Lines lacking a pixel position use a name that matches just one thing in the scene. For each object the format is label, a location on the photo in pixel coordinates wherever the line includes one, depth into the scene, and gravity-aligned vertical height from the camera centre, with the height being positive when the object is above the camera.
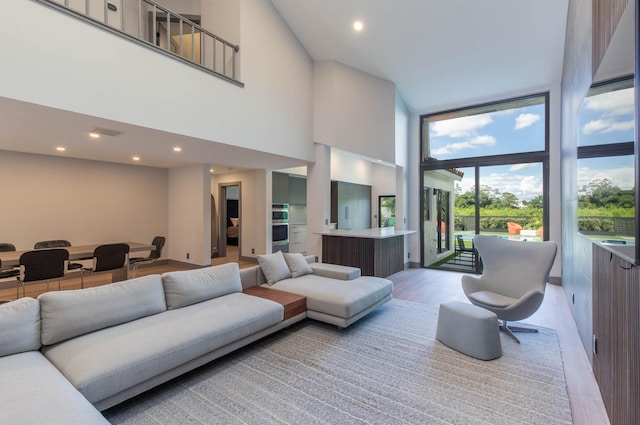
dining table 3.66 -0.60
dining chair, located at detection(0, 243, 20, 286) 3.97 -0.83
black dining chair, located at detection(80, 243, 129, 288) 4.33 -0.69
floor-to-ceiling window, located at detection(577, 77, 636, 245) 1.50 +0.32
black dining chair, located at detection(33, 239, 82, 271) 4.71 -0.55
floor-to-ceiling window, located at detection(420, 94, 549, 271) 5.59 +0.75
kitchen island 5.34 -0.73
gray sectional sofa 1.51 -0.92
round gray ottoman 2.64 -1.13
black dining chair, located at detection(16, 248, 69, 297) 3.62 -0.66
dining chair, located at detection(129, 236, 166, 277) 5.31 -0.79
